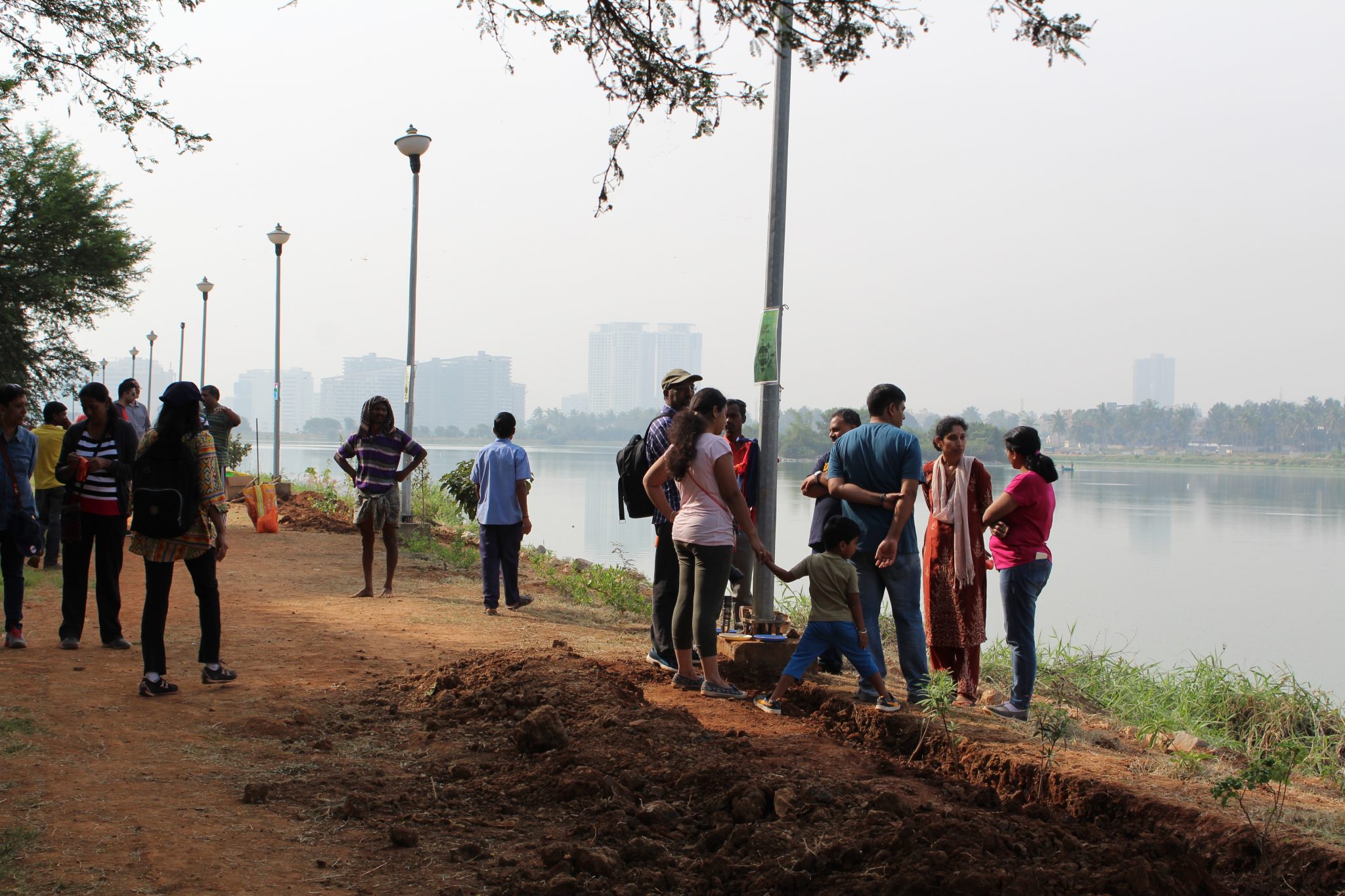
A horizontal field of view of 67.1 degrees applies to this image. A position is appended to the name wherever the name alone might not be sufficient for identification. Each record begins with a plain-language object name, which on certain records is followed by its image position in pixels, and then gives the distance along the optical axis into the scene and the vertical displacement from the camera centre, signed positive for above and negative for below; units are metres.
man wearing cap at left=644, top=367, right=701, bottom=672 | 5.98 -0.72
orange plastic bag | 13.80 -1.21
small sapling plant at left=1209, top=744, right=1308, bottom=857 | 3.75 -1.27
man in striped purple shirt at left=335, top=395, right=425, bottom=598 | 8.68 -0.40
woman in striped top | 6.09 -0.42
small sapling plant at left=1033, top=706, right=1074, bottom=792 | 4.45 -1.36
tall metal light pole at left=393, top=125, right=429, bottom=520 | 13.52 +3.20
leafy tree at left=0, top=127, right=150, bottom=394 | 22.69 +3.66
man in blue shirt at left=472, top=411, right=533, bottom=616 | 8.70 -0.71
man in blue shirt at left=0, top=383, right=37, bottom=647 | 6.34 -0.50
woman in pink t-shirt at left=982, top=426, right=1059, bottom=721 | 5.75 -0.64
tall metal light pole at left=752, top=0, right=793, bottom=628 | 6.82 +0.94
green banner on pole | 6.81 +0.56
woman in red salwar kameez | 6.05 -0.74
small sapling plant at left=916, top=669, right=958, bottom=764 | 4.66 -1.26
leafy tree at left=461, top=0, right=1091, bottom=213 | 5.61 +2.22
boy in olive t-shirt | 5.41 -0.97
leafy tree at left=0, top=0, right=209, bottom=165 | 8.41 +2.99
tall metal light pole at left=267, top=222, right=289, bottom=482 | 22.91 +4.08
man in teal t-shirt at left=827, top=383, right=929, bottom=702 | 5.70 -0.45
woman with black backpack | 5.31 -0.49
